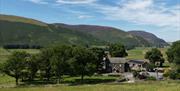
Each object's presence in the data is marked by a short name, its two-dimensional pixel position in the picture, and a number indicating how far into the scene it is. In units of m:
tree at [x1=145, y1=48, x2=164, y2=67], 100.76
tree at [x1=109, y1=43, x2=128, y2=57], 103.50
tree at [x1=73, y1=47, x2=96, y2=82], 62.46
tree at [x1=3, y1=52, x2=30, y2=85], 60.14
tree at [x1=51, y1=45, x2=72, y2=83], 60.58
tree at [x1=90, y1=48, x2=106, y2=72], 79.32
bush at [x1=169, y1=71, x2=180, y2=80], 65.40
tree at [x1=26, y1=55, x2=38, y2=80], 62.81
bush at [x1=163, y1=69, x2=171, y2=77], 70.26
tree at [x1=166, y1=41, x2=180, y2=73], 81.49
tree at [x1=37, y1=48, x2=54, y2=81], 63.85
